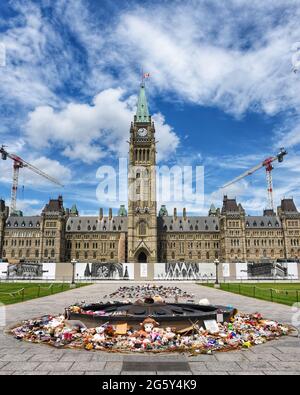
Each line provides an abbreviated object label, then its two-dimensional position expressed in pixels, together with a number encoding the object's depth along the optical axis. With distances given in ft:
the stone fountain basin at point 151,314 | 42.57
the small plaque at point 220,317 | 46.03
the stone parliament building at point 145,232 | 348.18
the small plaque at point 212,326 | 41.46
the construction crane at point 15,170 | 472.19
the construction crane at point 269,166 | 481.05
